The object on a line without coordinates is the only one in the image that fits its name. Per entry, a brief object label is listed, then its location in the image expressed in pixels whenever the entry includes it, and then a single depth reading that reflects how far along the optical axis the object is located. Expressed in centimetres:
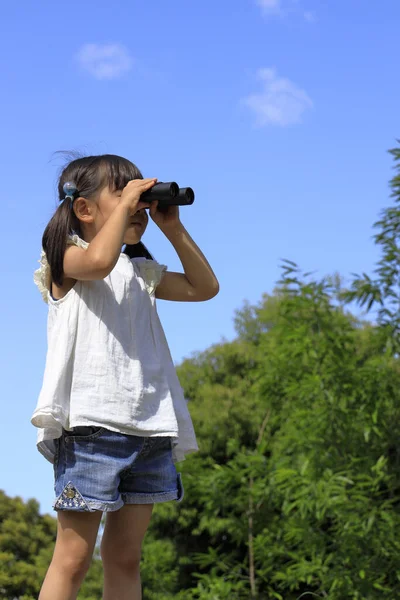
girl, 394
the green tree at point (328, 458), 800
